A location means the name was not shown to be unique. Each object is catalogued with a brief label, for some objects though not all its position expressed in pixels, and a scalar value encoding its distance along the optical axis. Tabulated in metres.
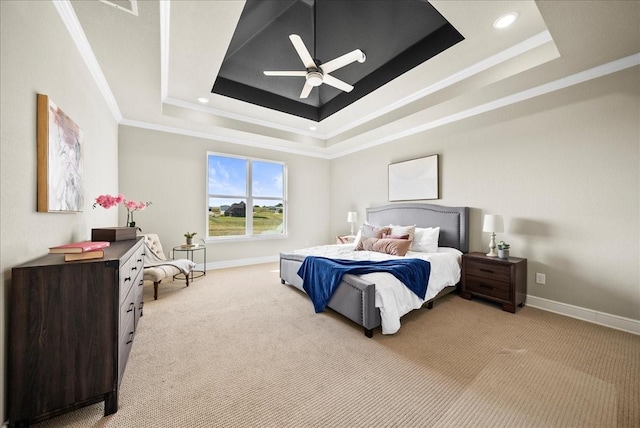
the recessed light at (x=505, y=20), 2.15
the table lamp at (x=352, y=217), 5.42
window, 4.97
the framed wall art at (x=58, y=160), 1.55
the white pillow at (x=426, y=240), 3.62
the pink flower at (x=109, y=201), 2.30
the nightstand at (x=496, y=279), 2.87
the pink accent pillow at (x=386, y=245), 3.47
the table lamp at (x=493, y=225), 3.09
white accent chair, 3.16
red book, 1.39
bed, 2.33
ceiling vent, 1.76
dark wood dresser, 1.24
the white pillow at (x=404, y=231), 3.79
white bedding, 2.32
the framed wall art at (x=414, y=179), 4.14
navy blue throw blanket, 2.59
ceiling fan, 2.40
